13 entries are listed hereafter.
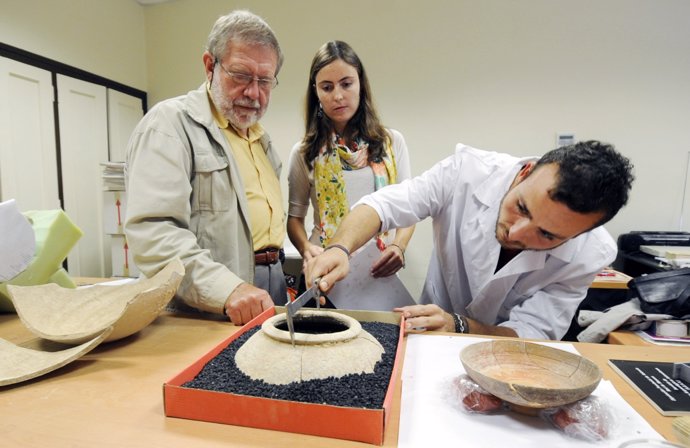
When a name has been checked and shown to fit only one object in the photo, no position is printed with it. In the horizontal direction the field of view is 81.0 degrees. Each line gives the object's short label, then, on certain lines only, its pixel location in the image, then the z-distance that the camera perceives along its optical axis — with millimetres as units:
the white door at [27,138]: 2904
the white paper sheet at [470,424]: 711
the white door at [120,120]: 3877
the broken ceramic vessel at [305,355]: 807
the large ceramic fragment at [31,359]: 879
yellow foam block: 1325
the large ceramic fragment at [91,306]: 1030
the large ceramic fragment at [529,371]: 716
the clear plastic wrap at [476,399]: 791
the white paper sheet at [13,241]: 1202
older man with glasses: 1273
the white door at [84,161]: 3391
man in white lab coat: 1117
